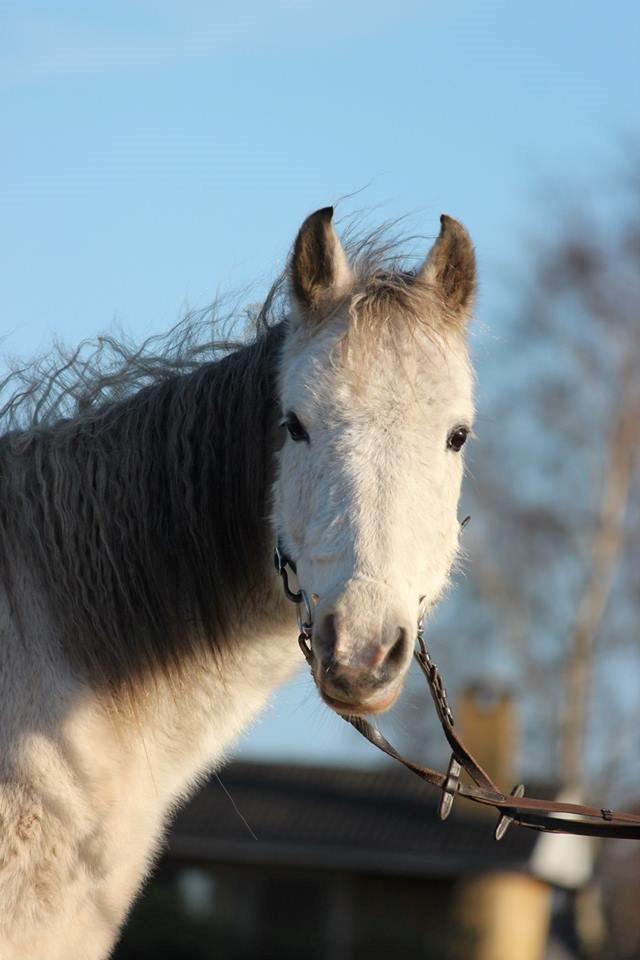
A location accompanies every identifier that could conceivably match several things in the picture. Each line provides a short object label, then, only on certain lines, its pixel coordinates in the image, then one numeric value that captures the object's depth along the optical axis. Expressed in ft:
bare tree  135.44
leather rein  27.73
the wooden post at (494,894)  156.66
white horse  24.34
